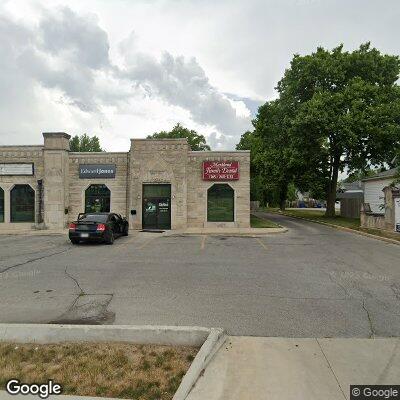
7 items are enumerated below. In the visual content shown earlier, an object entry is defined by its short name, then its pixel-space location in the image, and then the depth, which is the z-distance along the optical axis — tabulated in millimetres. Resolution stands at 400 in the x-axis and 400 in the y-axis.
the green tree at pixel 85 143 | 67062
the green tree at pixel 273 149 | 31484
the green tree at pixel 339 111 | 27141
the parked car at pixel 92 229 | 15219
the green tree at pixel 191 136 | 59572
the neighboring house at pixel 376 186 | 30328
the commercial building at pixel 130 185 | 23125
